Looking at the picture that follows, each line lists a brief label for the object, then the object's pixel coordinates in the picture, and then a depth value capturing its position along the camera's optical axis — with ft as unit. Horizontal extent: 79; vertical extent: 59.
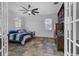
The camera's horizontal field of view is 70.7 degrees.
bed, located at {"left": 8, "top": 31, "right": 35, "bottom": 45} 8.05
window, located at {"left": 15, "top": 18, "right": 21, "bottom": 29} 11.50
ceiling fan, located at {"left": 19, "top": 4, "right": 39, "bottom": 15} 9.30
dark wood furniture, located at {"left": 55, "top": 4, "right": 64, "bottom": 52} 5.94
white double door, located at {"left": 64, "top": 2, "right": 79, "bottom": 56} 1.85
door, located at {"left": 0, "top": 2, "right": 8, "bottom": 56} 3.07
